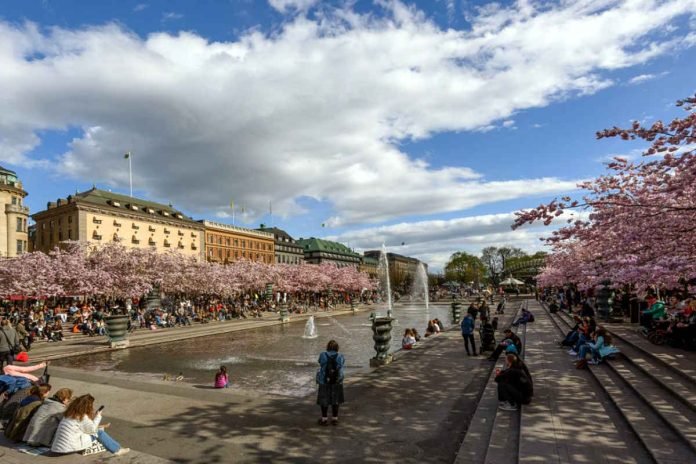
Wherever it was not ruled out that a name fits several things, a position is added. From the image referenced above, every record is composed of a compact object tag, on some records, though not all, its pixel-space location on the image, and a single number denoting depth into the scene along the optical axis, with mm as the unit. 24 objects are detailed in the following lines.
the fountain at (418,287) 85969
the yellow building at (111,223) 69625
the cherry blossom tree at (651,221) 9249
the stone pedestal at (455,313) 30094
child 12656
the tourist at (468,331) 17000
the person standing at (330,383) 9203
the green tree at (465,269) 144500
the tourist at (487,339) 17531
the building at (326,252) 145375
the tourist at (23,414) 8312
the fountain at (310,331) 27394
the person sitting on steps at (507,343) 13500
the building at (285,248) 123375
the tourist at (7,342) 14109
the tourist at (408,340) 18719
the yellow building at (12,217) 64812
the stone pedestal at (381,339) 15219
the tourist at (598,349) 13381
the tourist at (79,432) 7680
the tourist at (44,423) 8031
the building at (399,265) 172462
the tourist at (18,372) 10148
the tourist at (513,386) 9445
